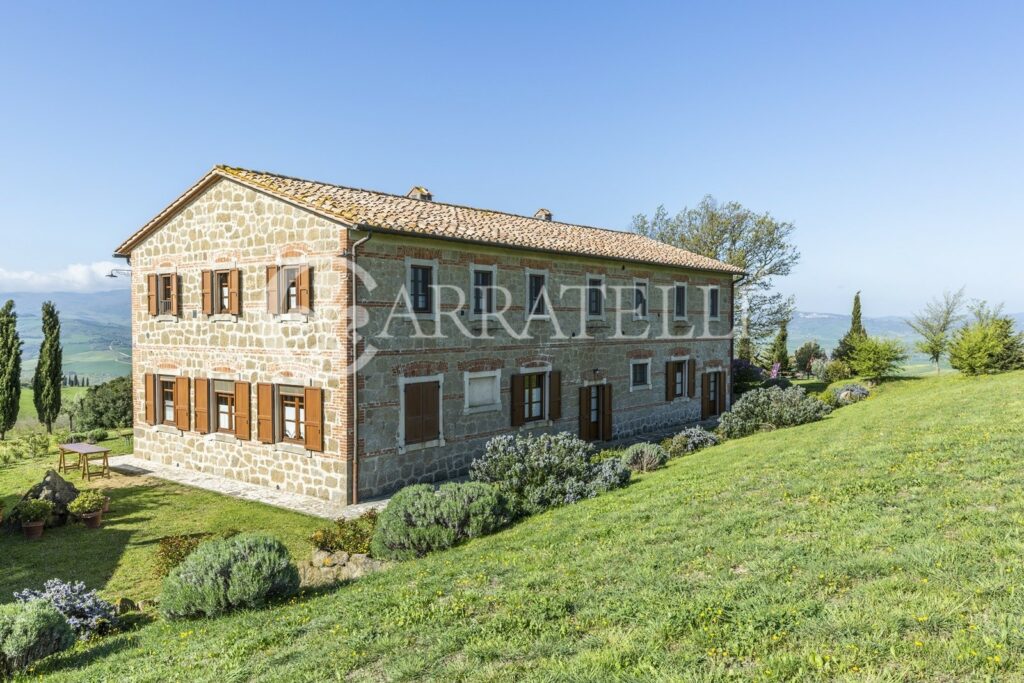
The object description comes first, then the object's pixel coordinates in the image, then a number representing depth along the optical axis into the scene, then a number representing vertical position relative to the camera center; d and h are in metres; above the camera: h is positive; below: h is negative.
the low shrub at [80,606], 7.64 -3.43
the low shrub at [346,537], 10.52 -3.52
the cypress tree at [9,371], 23.42 -1.49
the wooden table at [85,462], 16.50 -3.62
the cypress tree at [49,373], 24.66 -1.65
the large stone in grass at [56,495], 12.80 -3.37
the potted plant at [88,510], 12.80 -3.66
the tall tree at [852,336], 35.91 -0.36
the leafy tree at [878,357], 30.08 -1.31
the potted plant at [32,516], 12.13 -3.60
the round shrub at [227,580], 7.65 -3.09
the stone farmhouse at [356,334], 14.29 -0.10
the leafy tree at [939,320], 36.49 +0.58
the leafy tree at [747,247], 43.38 +5.79
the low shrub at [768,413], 19.69 -2.63
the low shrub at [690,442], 17.64 -3.25
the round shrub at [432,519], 9.95 -3.11
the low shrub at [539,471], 12.19 -2.97
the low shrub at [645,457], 15.29 -3.16
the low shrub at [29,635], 6.38 -3.15
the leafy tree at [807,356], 42.16 -1.78
